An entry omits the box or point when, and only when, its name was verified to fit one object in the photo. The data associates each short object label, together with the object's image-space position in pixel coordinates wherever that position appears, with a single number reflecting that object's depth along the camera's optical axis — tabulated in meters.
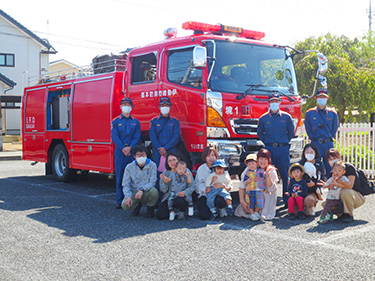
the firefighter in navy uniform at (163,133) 8.15
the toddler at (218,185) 7.29
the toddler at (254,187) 7.13
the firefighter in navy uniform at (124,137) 8.56
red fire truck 8.11
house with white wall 34.22
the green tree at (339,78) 23.30
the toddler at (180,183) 7.32
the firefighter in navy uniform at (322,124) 8.45
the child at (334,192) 6.86
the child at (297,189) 7.12
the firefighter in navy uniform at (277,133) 8.07
